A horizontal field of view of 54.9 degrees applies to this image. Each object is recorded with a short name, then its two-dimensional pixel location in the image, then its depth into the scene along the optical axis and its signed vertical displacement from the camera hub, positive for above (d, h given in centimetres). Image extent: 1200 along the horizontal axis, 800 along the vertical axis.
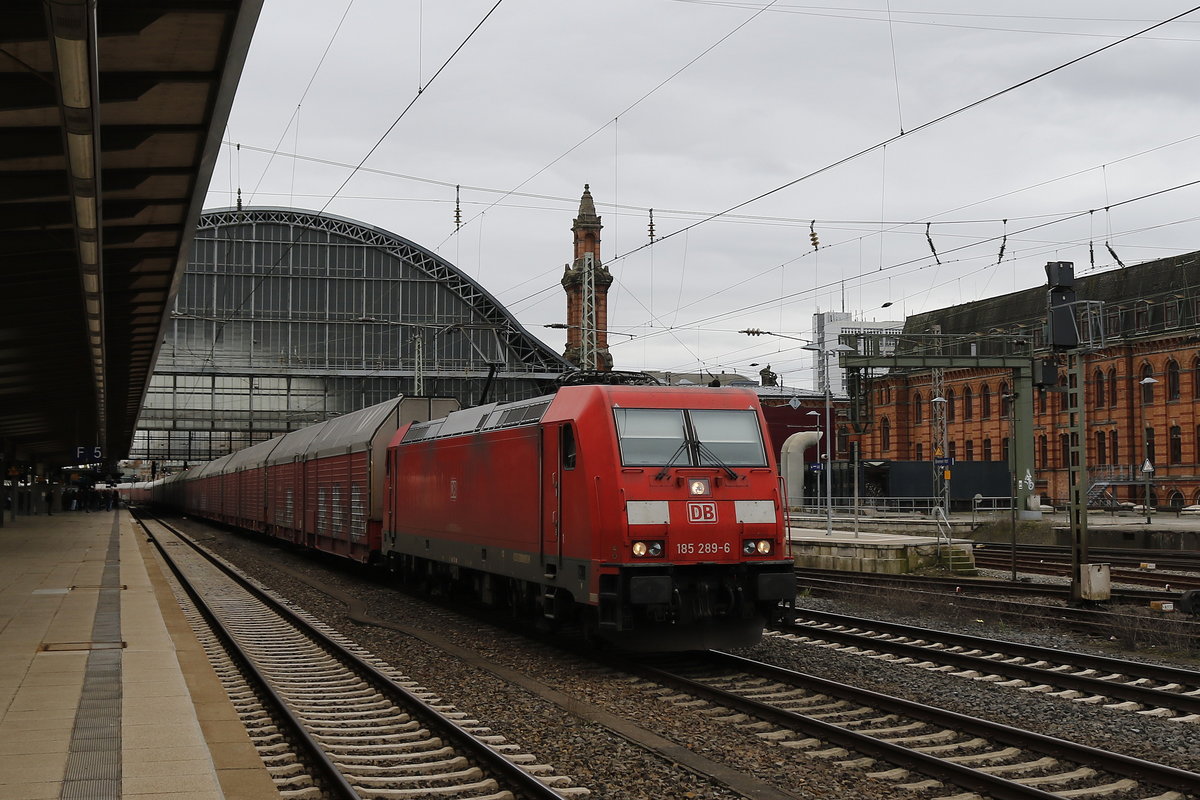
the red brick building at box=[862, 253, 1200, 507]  5784 +386
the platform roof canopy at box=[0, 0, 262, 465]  916 +343
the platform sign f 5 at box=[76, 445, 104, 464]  5384 +98
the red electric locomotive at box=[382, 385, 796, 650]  1230 -51
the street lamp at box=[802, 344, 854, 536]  3348 +188
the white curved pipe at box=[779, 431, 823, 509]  5419 +36
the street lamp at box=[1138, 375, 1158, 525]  5794 +141
